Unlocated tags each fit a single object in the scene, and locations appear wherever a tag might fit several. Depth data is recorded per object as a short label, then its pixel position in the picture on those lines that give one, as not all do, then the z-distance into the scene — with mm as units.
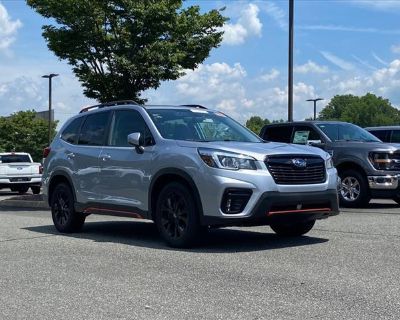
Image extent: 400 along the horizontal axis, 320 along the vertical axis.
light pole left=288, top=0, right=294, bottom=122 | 18375
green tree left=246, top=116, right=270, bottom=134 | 141625
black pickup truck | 13195
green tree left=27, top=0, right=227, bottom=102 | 16297
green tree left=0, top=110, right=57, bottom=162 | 59406
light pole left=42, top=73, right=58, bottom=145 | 45703
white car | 24156
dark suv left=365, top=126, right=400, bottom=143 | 16219
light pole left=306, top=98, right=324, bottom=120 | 57294
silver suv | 7469
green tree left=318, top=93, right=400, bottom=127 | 128250
